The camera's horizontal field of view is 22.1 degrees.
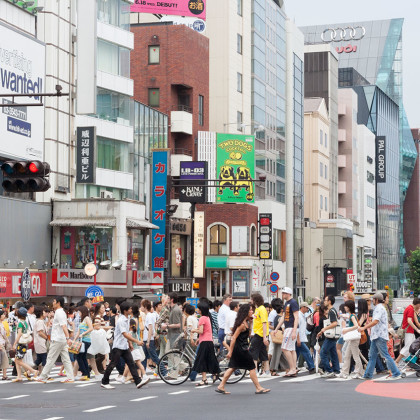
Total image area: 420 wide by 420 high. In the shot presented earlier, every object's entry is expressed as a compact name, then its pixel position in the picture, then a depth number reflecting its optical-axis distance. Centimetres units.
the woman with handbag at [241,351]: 1967
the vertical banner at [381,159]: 13375
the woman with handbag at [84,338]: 2384
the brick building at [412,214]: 19188
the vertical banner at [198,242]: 7138
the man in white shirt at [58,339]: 2316
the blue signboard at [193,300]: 4075
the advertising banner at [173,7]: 7194
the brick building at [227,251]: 7388
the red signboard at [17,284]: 4606
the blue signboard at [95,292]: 3825
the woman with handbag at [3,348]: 2427
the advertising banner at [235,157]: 7275
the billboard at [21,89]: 4647
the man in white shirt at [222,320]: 2578
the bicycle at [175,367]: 2256
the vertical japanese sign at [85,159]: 5256
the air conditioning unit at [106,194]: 5519
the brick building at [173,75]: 7106
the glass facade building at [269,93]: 8312
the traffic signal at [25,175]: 2006
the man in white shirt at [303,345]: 2562
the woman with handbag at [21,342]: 2397
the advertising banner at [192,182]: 6081
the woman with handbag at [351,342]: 2336
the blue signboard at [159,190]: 5903
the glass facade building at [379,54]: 17300
